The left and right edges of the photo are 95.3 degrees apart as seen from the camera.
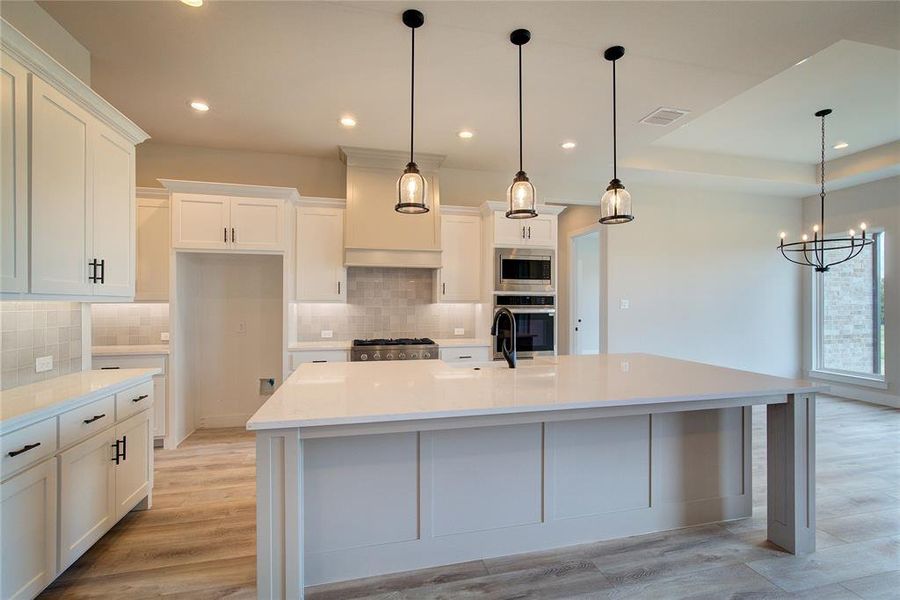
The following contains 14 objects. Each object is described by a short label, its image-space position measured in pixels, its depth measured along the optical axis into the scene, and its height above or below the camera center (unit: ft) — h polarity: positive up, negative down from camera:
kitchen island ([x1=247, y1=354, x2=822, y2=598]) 5.28 -2.64
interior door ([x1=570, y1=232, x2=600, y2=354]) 22.63 +0.48
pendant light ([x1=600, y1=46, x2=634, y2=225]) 8.07 +1.94
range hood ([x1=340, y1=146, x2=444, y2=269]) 13.80 +2.81
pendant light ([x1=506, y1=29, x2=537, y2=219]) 7.95 +2.10
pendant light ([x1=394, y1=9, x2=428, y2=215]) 7.38 +2.10
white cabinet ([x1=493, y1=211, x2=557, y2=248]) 14.56 +2.59
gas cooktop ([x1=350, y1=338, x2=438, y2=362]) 13.38 -1.56
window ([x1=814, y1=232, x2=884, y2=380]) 17.42 -0.58
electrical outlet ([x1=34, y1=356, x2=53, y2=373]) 7.36 -1.14
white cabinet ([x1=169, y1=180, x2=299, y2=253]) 12.38 +2.59
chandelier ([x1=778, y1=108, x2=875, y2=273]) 17.98 +2.46
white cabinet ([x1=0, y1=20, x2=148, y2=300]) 5.96 +2.03
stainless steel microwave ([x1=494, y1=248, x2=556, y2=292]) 14.58 +1.19
